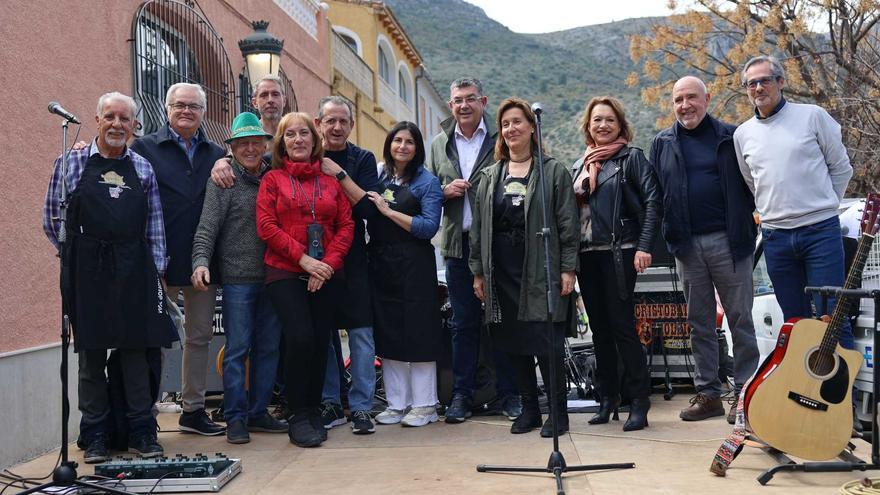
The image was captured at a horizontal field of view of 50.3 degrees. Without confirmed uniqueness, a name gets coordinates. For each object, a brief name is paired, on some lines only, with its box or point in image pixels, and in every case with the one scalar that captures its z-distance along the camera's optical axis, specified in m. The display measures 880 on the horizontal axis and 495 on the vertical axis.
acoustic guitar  4.60
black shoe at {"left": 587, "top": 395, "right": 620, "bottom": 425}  6.20
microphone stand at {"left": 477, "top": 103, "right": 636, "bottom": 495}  4.59
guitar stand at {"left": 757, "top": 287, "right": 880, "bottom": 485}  4.52
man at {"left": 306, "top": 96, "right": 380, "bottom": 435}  6.29
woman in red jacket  5.82
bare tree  14.16
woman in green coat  5.81
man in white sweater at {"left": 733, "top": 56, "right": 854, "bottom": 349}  5.49
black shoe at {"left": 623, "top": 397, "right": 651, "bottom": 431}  5.93
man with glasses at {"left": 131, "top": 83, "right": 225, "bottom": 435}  6.03
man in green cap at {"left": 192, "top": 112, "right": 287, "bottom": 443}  6.01
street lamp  8.64
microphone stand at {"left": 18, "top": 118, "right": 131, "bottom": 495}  4.42
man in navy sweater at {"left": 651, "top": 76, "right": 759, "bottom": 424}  6.07
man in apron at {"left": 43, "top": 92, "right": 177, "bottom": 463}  5.36
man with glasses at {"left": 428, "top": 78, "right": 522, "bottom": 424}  6.55
